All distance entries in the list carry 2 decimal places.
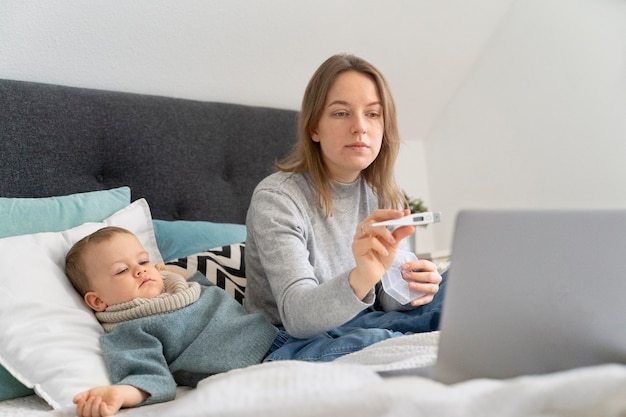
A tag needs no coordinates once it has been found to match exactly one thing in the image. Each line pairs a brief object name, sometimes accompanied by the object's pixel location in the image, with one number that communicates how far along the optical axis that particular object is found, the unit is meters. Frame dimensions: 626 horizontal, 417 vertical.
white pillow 1.21
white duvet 0.70
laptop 0.81
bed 0.72
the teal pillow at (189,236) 1.84
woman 1.39
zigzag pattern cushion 1.73
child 1.27
